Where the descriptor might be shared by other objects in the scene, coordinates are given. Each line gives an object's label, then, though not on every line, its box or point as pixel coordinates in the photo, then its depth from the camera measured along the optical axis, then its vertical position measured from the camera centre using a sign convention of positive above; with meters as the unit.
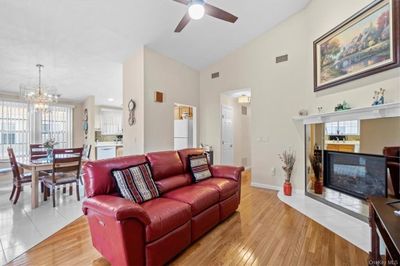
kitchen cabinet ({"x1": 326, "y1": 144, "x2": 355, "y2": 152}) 3.10 -0.24
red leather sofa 1.68 -0.79
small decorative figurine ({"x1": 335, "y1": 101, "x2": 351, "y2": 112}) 3.10 +0.41
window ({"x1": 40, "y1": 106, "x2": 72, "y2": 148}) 6.62 +0.28
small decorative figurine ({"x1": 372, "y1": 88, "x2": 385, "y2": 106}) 2.55 +0.46
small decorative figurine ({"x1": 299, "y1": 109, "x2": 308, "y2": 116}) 4.08 +0.42
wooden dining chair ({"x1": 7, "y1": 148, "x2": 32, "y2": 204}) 3.64 -0.84
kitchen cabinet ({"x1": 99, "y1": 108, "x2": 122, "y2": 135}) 8.41 +0.53
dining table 3.41 -0.63
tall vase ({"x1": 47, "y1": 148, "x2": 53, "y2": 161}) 4.22 -0.43
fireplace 2.69 -0.62
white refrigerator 6.16 -0.06
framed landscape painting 2.44 +1.25
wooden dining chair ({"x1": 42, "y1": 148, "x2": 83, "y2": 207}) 3.60 -0.68
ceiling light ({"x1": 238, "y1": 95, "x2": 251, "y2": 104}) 6.35 +1.08
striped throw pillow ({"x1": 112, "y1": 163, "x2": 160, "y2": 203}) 2.17 -0.57
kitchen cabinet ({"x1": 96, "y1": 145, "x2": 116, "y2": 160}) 7.51 -0.71
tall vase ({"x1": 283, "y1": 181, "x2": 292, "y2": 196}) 4.07 -1.14
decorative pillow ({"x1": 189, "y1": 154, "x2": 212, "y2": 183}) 3.20 -0.57
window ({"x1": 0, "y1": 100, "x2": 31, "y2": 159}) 5.61 +0.17
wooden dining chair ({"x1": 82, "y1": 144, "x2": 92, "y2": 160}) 5.43 -0.52
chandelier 4.21 +0.82
